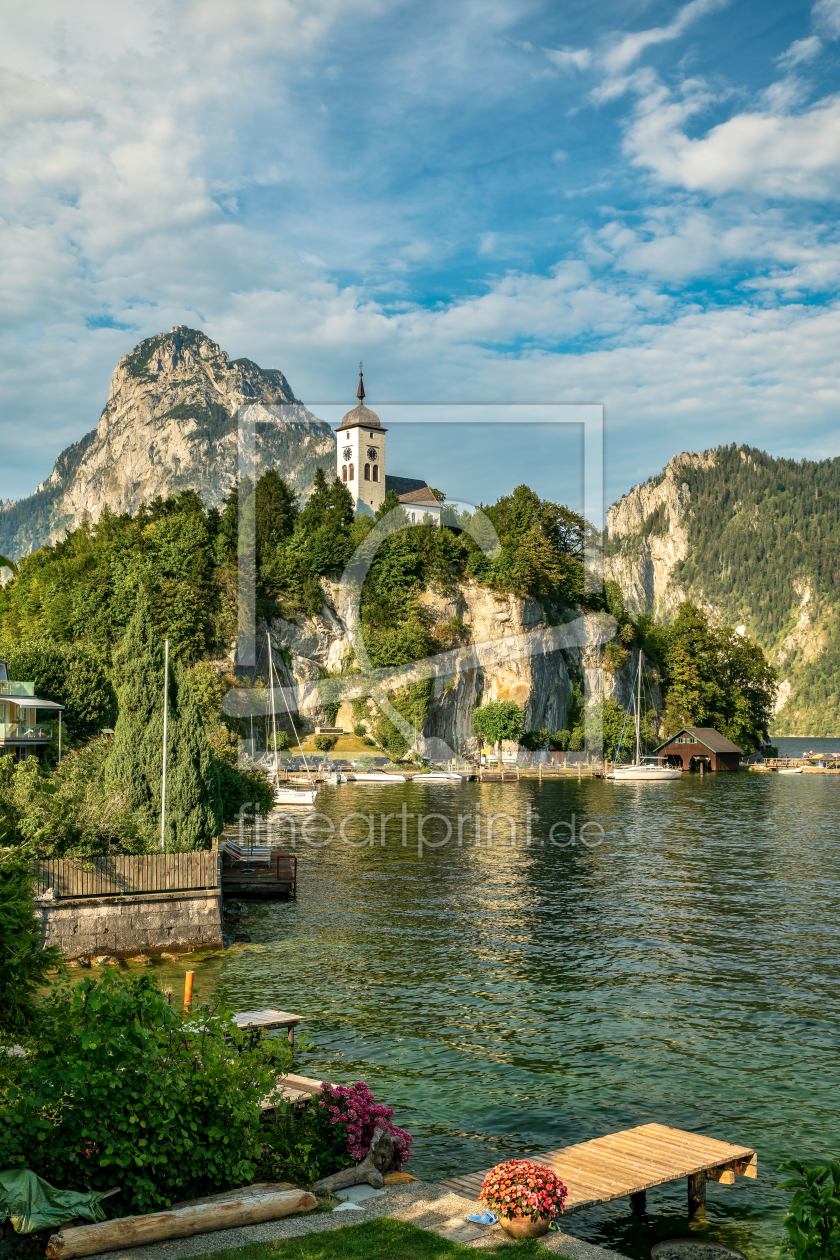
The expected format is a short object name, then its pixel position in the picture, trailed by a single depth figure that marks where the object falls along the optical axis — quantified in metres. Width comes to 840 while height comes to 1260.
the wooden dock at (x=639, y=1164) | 13.12
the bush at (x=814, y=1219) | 6.89
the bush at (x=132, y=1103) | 10.91
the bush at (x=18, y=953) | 11.18
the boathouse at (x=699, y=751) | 123.81
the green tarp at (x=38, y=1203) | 9.98
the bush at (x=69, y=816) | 27.92
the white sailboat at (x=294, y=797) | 74.75
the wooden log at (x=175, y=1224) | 10.03
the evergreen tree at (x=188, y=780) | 32.53
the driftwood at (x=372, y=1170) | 12.61
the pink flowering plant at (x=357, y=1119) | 13.30
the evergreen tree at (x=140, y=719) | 32.66
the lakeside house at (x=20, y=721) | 53.16
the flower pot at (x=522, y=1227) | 11.20
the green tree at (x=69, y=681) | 61.22
